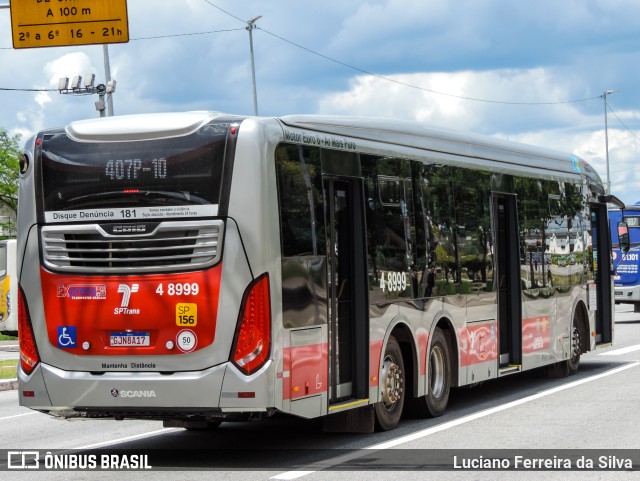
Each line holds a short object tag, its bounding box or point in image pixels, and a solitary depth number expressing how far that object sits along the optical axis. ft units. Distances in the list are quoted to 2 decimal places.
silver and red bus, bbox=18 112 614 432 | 34.35
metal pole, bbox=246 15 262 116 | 153.96
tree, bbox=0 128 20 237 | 276.41
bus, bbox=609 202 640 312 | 126.21
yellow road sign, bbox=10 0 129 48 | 62.85
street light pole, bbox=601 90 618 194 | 272.92
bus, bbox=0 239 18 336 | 117.50
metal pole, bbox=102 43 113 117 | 129.39
